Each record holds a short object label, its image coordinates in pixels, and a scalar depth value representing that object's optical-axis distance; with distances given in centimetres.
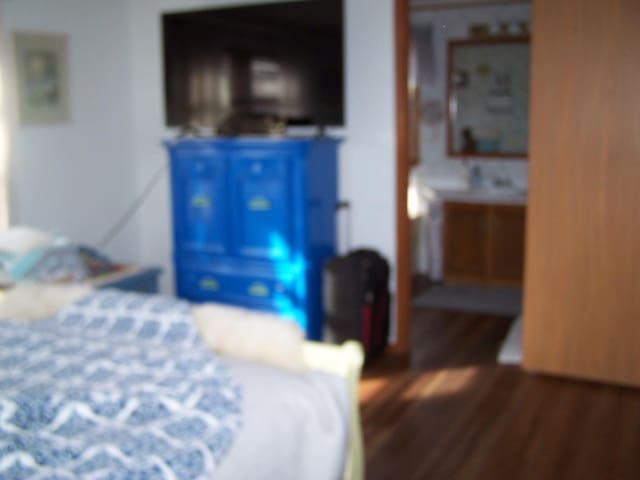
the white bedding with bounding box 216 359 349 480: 190
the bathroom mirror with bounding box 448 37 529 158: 624
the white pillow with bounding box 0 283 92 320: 281
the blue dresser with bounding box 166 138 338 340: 426
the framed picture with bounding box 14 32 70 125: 434
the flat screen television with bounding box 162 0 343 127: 445
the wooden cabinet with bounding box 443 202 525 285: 594
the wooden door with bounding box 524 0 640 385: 379
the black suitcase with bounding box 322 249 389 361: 418
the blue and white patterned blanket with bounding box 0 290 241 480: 171
